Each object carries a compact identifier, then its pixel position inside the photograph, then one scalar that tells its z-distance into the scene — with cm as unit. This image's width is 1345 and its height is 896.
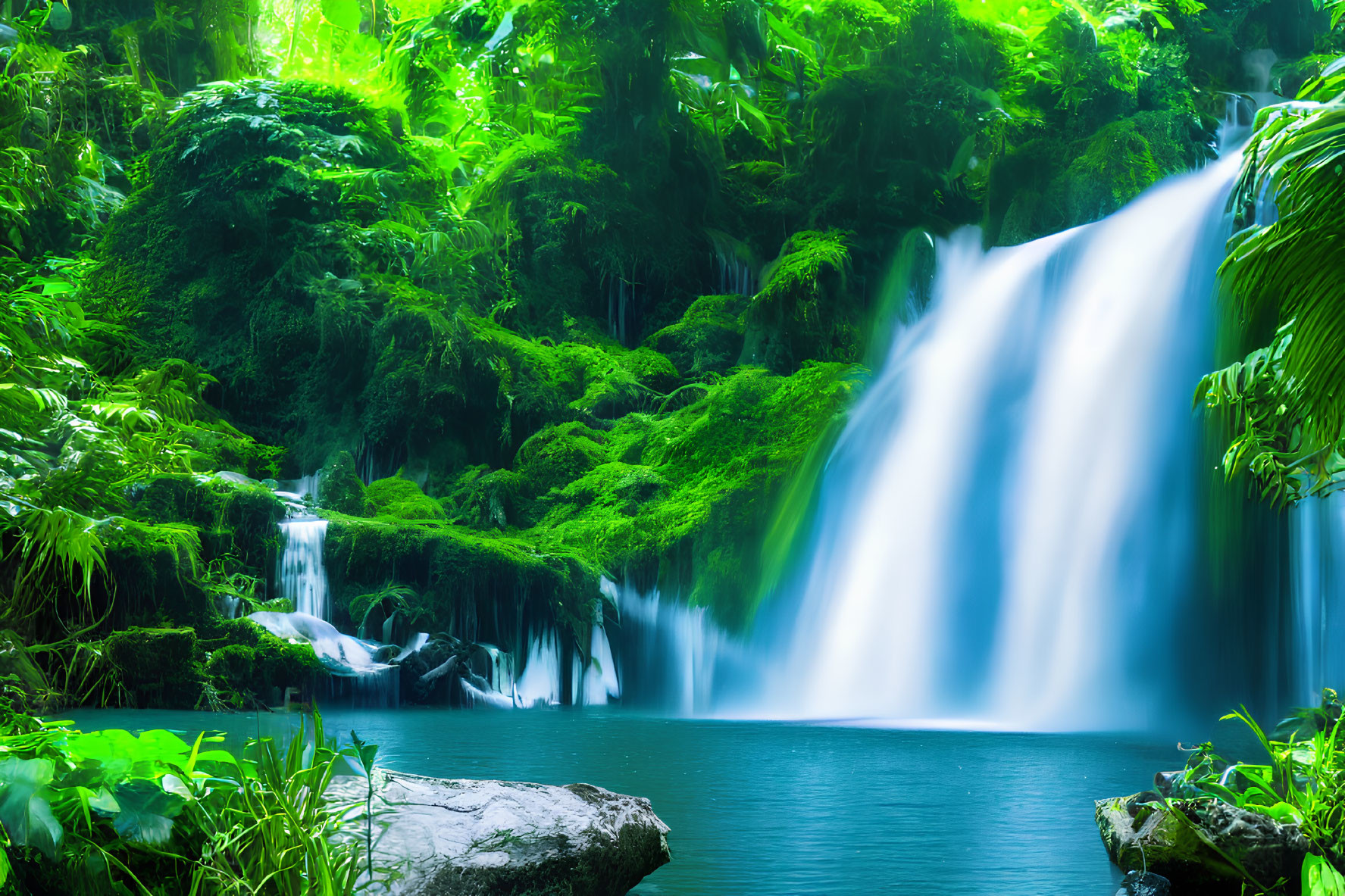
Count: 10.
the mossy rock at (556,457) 1525
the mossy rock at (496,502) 1484
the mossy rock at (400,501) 1469
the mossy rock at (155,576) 1110
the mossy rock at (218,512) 1227
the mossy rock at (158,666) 1059
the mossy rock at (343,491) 1444
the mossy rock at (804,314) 1603
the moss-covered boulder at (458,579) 1252
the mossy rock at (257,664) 1085
